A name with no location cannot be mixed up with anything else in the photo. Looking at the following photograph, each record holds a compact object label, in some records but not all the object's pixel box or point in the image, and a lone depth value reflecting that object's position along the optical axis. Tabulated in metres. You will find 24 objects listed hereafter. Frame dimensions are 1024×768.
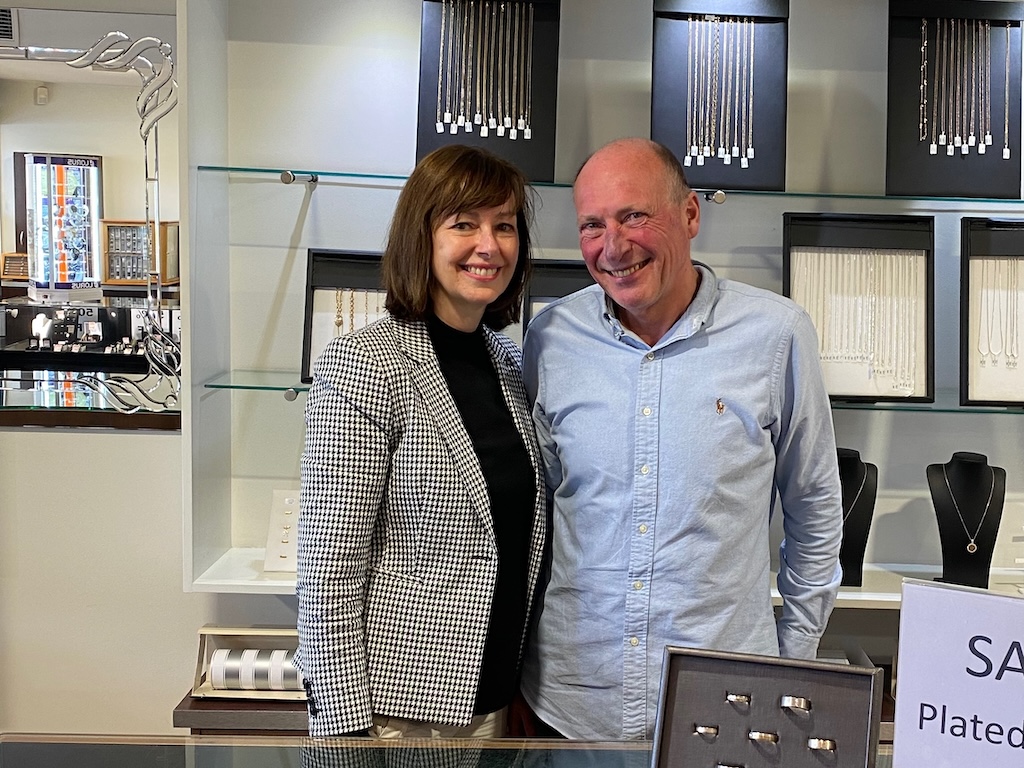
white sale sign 0.85
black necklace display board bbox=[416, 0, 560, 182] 2.18
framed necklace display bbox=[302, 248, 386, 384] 2.31
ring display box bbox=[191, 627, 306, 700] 2.28
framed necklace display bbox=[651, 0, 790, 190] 2.18
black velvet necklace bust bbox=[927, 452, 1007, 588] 2.20
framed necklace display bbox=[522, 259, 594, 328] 2.29
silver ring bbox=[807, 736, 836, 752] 0.92
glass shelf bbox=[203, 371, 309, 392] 2.29
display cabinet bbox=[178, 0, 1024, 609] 2.36
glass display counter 1.12
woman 1.46
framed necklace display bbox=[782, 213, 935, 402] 2.25
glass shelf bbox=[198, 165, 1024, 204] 2.22
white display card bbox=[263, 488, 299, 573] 2.30
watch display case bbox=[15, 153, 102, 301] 2.44
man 1.55
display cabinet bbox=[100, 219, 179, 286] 2.45
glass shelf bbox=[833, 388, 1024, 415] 2.23
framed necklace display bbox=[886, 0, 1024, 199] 2.20
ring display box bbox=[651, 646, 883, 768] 0.91
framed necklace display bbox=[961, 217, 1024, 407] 2.25
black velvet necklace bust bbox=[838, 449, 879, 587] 2.22
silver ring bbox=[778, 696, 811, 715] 0.92
